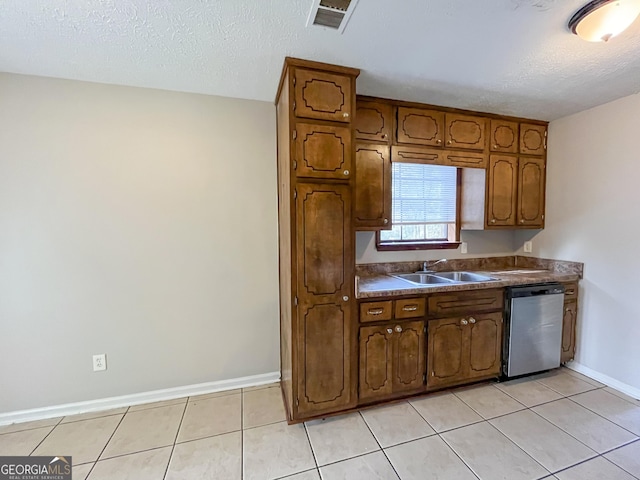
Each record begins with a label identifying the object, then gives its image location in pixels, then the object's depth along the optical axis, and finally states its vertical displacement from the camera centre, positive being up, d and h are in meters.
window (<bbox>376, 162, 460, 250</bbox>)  2.75 +0.16
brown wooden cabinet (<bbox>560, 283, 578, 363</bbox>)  2.62 -0.93
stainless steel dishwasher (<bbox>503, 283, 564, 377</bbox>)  2.39 -0.92
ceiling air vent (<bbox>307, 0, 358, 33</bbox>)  1.34 +1.06
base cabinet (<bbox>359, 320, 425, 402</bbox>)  2.06 -1.03
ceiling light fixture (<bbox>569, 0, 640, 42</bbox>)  1.31 +1.00
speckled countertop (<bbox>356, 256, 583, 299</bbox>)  2.14 -0.49
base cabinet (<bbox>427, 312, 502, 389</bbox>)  2.23 -1.03
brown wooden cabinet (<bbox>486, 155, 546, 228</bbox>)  2.73 +0.32
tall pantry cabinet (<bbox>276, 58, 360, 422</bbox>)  1.82 -0.05
